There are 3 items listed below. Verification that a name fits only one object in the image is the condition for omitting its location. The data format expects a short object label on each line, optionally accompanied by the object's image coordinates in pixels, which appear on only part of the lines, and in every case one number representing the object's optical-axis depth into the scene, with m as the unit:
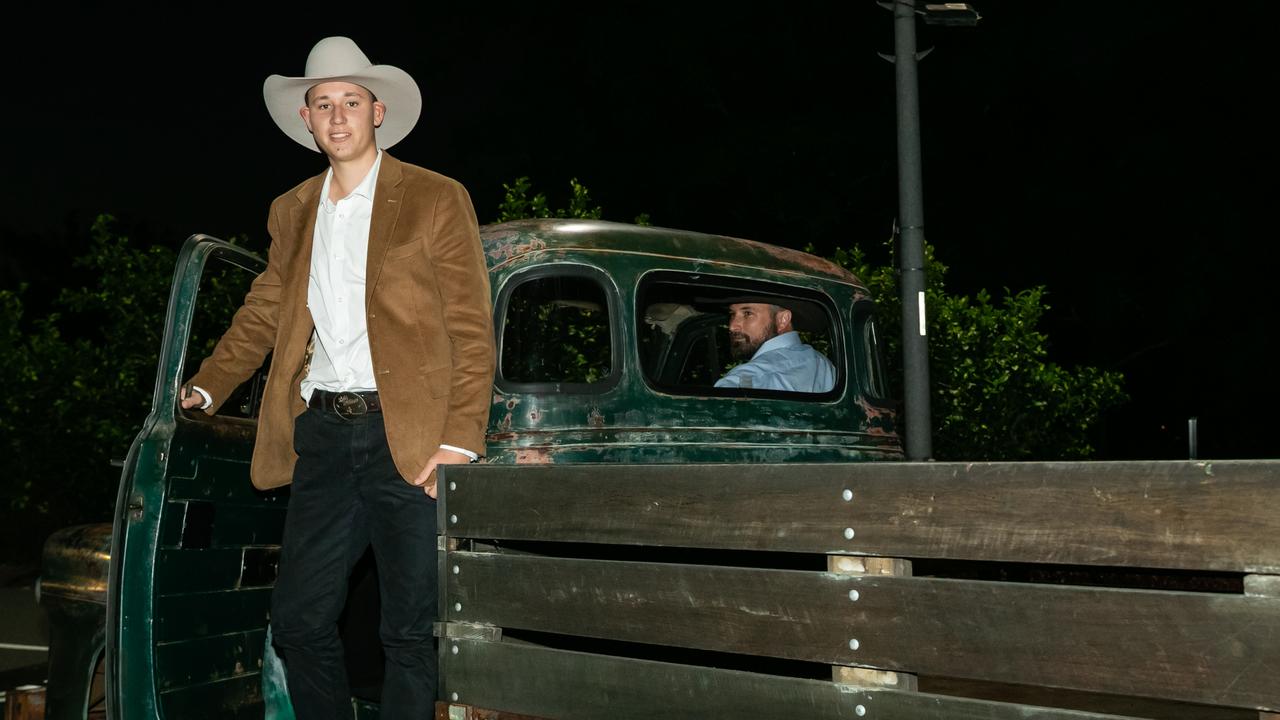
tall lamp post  9.29
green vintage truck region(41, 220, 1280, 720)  2.21
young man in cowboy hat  3.52
